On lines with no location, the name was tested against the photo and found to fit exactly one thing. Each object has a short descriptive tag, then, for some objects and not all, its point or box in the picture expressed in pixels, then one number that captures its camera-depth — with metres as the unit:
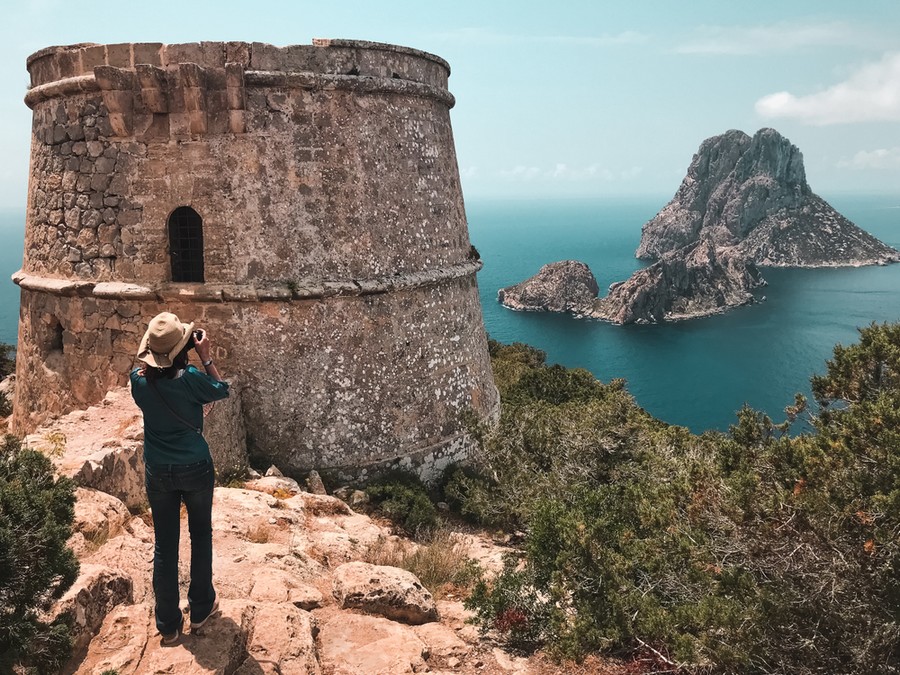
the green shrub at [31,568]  3.29
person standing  3.79
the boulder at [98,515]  5.03
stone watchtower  8.23
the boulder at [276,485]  7.63
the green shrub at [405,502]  8.39
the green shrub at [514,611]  5.06
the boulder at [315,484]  8.38
